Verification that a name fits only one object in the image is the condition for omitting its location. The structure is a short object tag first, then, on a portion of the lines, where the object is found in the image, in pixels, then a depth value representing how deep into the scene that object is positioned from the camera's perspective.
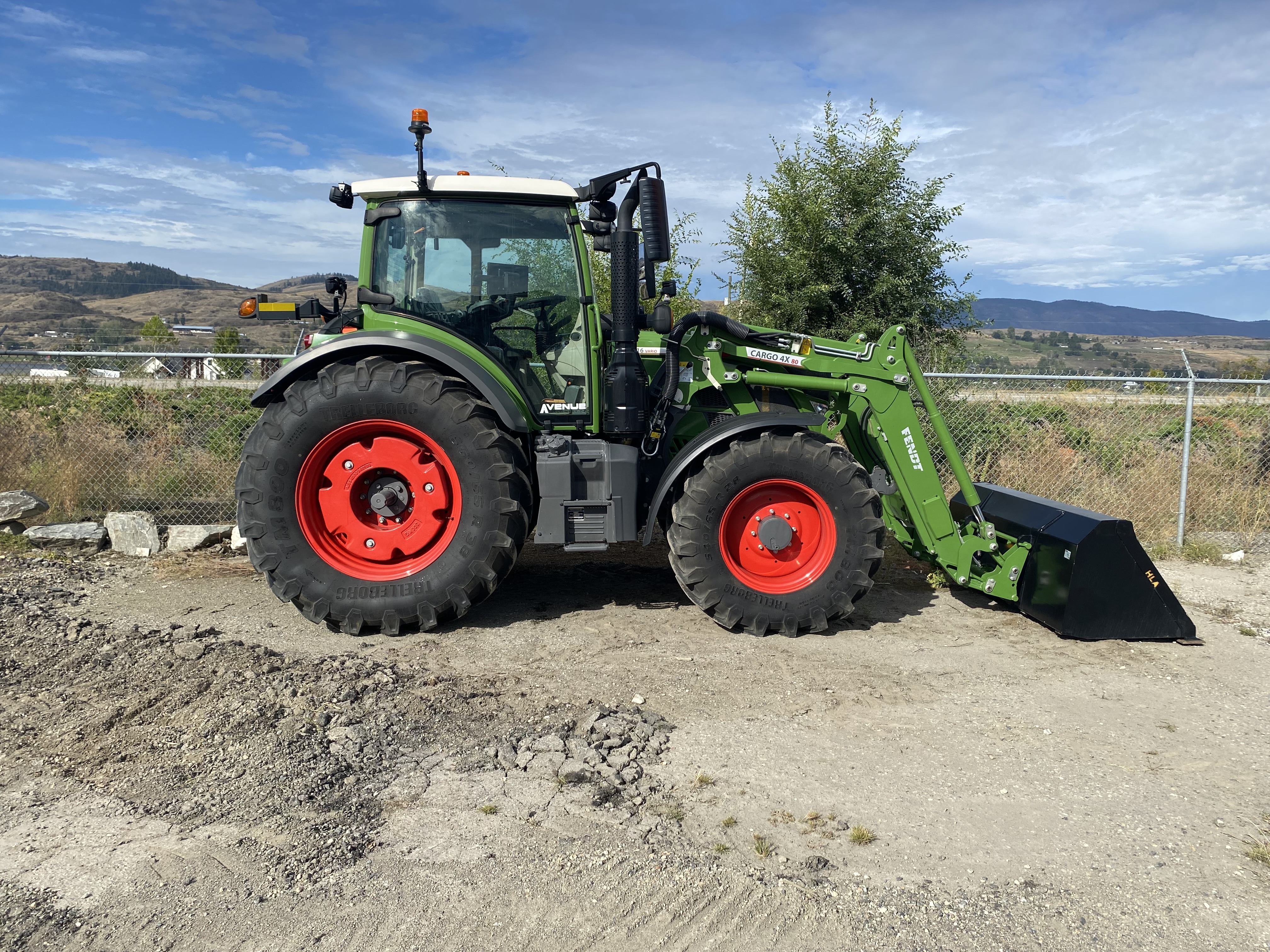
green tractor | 5.02
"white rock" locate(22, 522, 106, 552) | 6.97
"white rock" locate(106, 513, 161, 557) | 6.98
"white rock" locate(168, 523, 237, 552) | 7.04
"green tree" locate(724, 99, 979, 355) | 13.41
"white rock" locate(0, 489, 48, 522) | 7.19
